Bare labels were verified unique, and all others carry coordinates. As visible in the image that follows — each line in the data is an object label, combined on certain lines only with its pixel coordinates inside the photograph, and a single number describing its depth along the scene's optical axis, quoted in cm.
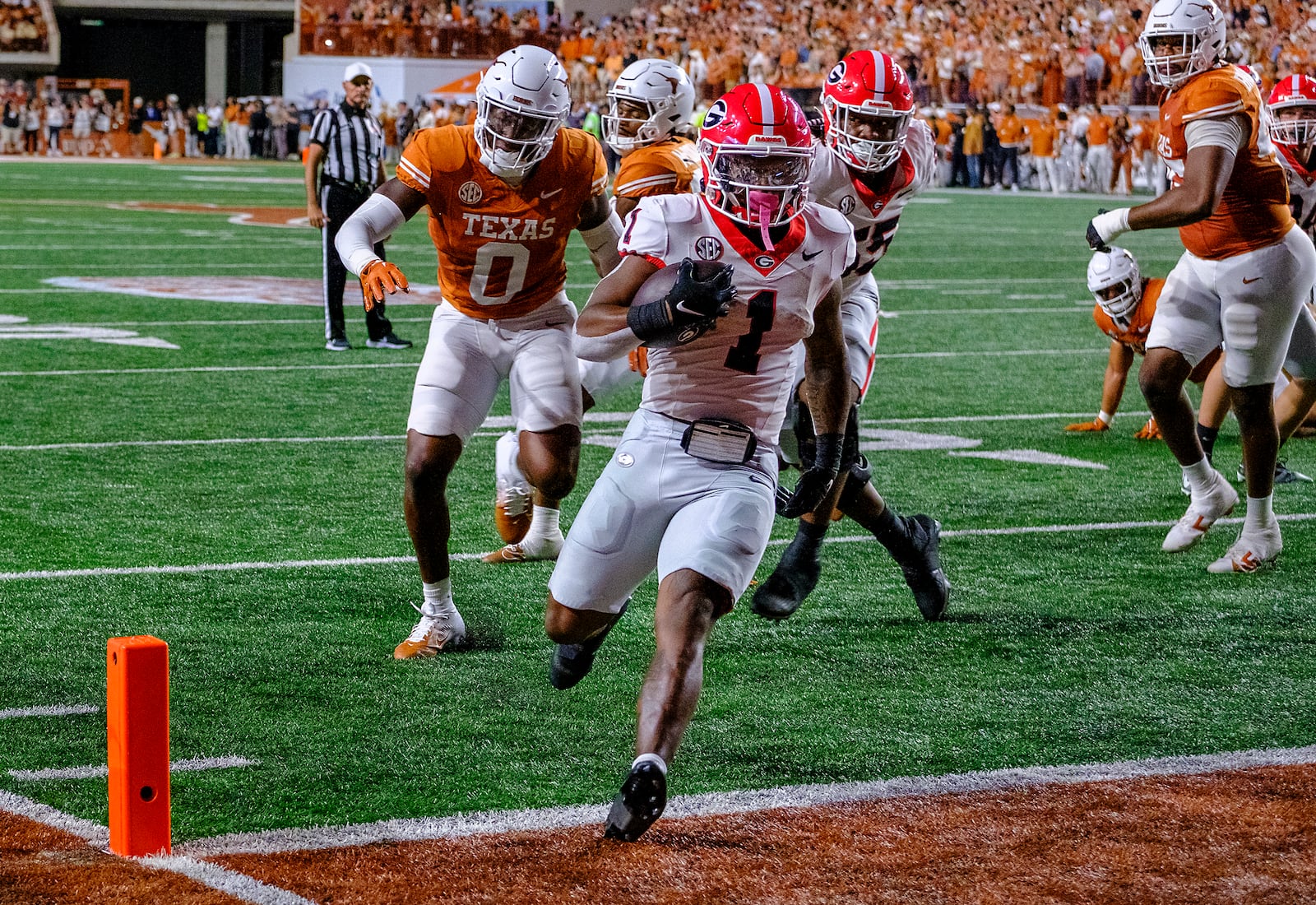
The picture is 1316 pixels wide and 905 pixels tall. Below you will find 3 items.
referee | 2259
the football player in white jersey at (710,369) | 765
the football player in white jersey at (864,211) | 1061
